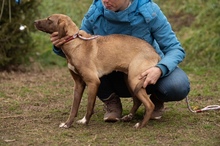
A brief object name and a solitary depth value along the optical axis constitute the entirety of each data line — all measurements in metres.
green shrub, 12.95
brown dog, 7.73
